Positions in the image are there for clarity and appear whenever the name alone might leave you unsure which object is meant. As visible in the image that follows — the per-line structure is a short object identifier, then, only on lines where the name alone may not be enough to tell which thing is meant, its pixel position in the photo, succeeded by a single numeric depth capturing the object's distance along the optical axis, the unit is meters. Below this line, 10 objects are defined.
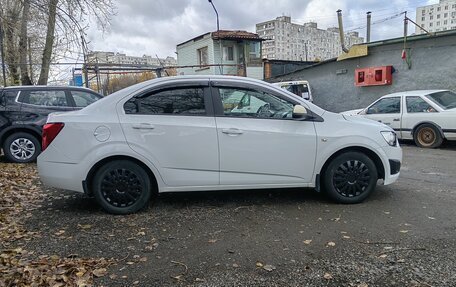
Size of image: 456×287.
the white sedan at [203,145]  4.34
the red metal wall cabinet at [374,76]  14.60
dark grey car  8.01
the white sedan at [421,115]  9.19
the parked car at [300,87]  17.82
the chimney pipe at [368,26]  19.08
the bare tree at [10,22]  6.79
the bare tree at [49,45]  7.03
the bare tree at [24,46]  6.96
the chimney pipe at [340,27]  16.66
